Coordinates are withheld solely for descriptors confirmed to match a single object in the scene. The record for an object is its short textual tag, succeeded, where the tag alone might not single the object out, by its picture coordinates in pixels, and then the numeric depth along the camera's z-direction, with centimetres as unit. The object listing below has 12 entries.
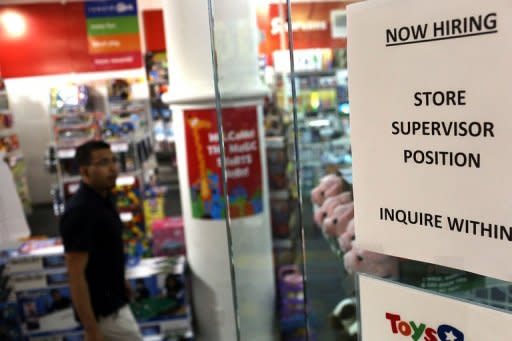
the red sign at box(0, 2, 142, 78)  699
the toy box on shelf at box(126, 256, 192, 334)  368
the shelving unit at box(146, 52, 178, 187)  894
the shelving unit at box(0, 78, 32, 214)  726
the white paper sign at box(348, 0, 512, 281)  76
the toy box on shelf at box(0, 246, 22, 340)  367
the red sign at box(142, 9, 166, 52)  839
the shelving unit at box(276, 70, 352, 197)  606
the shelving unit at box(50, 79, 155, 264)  517
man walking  245
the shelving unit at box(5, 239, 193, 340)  373
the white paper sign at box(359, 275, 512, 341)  80
